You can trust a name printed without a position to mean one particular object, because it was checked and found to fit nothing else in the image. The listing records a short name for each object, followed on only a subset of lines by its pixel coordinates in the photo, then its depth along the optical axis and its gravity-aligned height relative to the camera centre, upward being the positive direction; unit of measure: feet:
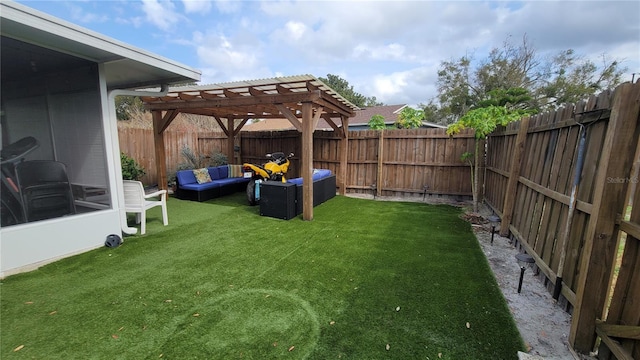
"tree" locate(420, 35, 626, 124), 49.85 +15.17
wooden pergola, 15.07 +2.68
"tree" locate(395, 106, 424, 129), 30.96 +3.43
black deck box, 16.05 -3.61
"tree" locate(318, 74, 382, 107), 97.82 +20.89
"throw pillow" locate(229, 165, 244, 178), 25.36 -2.99
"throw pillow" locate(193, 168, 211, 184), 21.94 -3.10
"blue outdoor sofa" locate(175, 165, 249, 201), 20.75 -3.71
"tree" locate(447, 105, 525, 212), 15.47 +1.82
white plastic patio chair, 13.26 -3.18
